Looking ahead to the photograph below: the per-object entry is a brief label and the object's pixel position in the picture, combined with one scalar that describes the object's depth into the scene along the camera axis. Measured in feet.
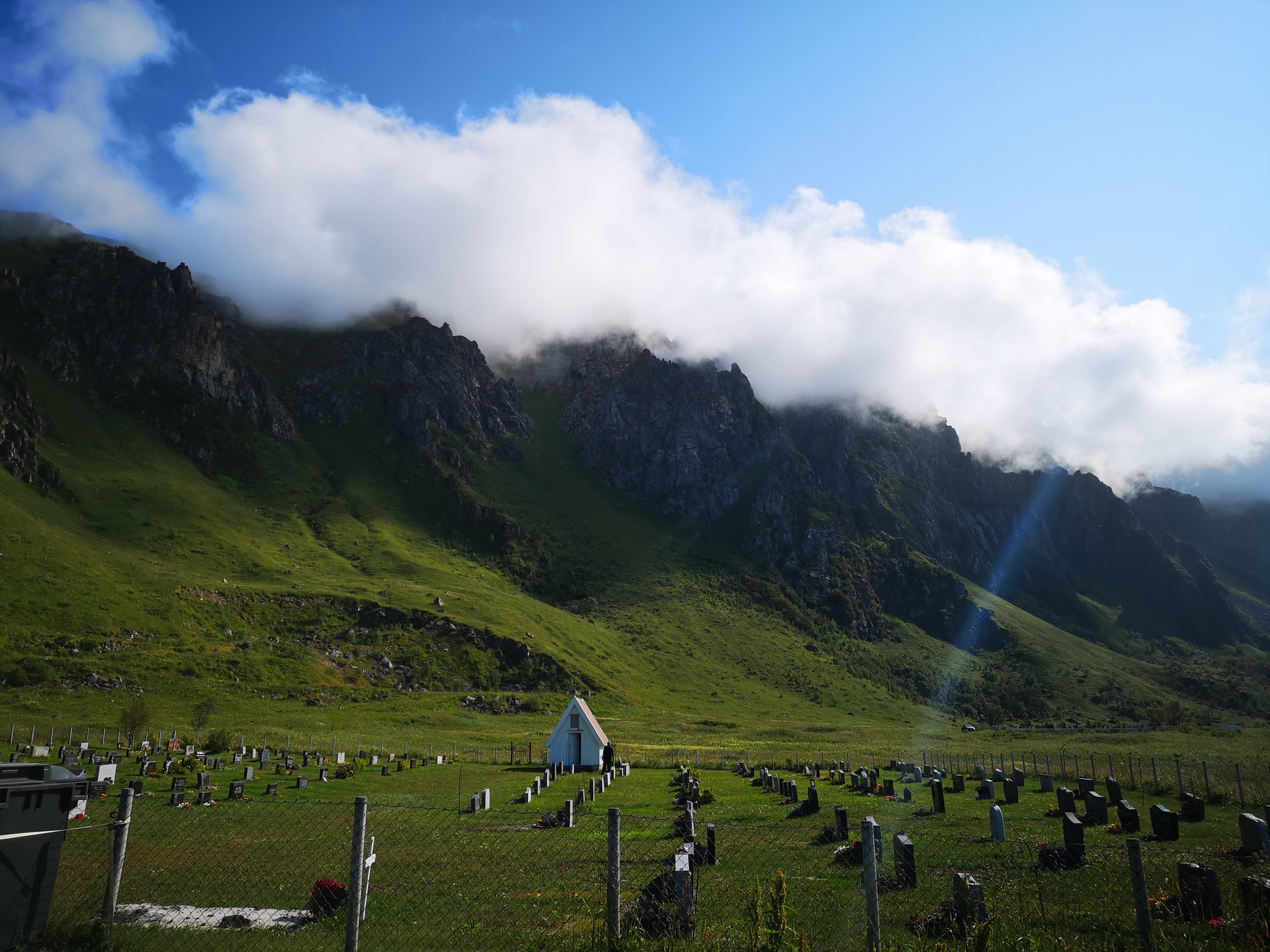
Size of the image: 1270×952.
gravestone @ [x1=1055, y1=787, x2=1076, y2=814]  80.18
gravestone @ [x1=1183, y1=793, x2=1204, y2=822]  77.41
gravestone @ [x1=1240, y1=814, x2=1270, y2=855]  50.06
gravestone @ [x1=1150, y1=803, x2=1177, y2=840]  63.10
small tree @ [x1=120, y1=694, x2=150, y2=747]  175.94
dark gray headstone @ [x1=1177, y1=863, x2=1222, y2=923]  36.73
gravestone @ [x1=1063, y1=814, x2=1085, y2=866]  56.54
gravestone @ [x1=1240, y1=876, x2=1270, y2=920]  33.17
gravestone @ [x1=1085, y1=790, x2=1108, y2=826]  74.49
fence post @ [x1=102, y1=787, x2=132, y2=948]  30.91
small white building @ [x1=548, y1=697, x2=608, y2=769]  183.62
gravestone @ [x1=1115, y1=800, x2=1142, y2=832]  68.69
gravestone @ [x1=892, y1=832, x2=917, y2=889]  46.75
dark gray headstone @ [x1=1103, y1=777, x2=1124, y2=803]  84.89
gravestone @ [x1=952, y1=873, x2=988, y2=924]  35.32
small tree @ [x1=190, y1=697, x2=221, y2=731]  194.70
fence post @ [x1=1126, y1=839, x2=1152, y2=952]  28.37
